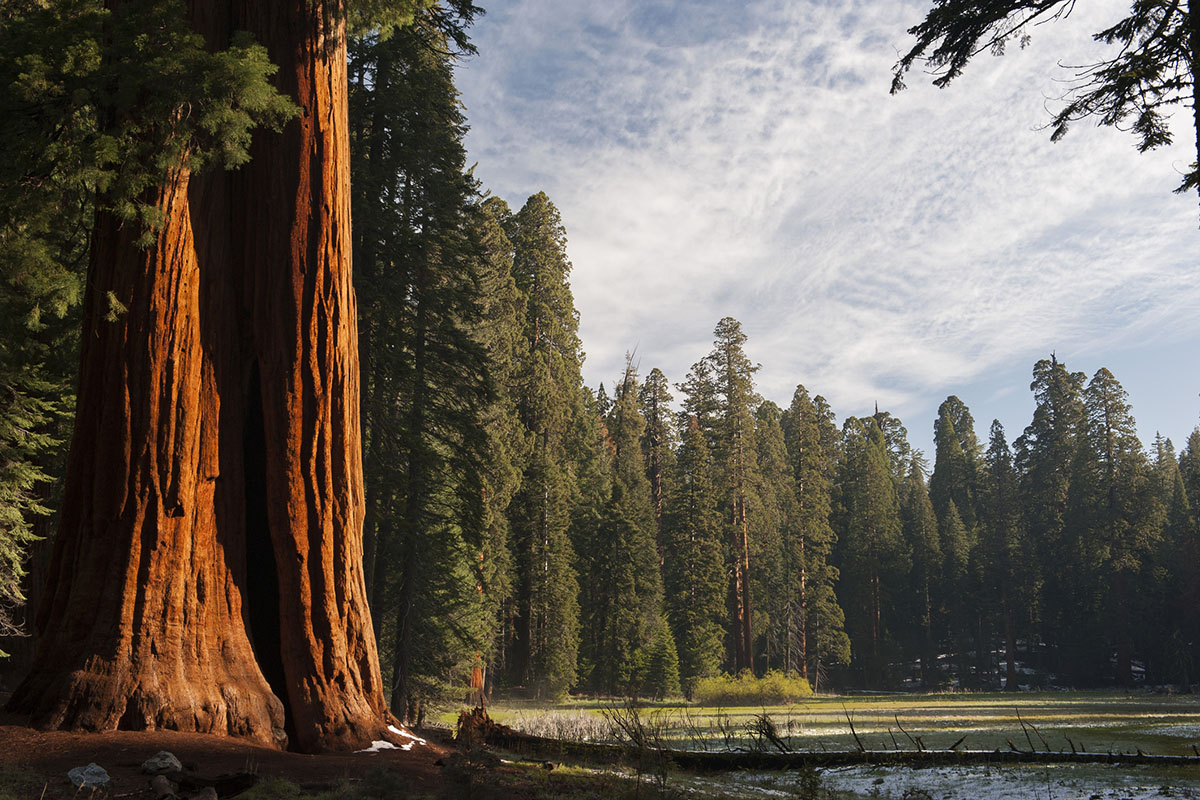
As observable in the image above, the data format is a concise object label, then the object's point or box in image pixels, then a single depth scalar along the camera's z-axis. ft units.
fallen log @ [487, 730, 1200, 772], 38.09
